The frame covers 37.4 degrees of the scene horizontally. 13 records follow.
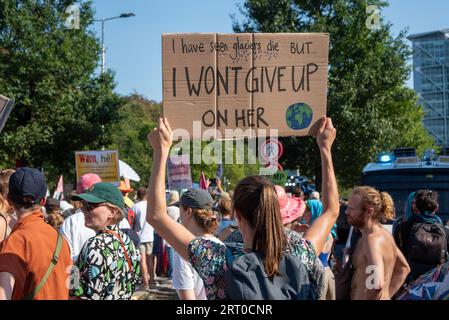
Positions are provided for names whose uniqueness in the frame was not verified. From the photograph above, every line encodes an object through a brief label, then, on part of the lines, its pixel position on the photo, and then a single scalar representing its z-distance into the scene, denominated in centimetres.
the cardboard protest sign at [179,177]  1458
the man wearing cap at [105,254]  379
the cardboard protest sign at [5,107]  476
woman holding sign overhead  277
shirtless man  436
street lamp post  2667
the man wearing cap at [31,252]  323
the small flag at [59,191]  1803
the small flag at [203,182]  1685
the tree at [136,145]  5200
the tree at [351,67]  2678
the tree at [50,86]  2292
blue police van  1072
